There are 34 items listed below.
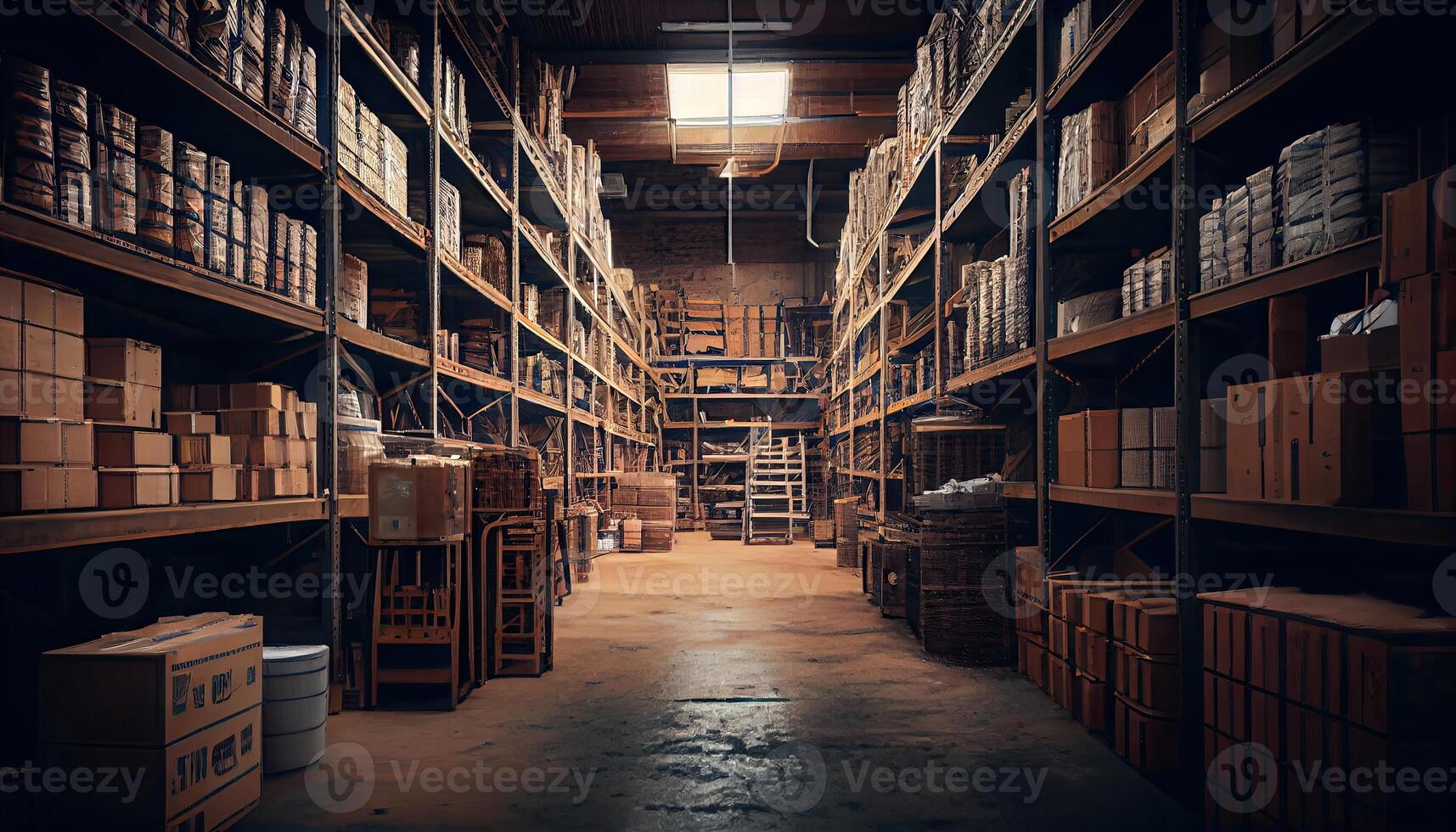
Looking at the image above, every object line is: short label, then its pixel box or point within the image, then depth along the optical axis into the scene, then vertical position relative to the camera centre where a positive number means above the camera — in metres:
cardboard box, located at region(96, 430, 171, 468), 2.58 -0.06
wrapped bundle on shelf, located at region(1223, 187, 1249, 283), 2.81 +0.73
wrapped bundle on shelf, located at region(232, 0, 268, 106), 3.22 +1.61
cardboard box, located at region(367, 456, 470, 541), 3.94 -0.36
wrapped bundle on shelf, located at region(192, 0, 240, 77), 3.03 +1.57
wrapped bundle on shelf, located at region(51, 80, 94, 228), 2.41 +0.86
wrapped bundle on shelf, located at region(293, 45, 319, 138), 3.72 +1.62
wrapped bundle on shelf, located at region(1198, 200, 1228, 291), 2.95 +0.70
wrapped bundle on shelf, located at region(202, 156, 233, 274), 3.11 +0.89
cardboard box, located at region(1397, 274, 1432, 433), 1.97 +0.22
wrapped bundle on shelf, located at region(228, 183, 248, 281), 3.26 +0.82
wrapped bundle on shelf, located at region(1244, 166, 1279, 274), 2.70 +0.73
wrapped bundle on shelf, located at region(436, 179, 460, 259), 5.62 +1.57
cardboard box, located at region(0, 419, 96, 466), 2.17 -0.04
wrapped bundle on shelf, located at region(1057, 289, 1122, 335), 4.14 +0.65
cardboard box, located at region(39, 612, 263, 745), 2.31 -0.79
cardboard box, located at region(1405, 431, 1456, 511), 1.94 -0.10
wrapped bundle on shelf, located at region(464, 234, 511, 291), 6.66 +1.49
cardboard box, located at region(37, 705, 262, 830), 2.26 -1.09
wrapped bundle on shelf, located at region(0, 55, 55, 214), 2.28 +0.87
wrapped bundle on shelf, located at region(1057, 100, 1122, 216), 3.96 +1.46
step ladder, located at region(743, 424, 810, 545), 12.69 -1.06
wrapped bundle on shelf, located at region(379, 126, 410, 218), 4.74 +1.63
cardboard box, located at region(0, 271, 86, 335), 2.18 +0.37
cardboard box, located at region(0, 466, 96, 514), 2.15 -0.17
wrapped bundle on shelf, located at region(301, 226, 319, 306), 3.83 +0.81
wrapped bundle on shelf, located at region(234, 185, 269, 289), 3.38 +0.87
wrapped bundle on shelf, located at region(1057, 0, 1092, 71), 4.09 +2.17
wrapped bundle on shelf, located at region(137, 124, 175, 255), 2.83 +0.88
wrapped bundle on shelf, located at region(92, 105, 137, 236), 2.60 +0.88
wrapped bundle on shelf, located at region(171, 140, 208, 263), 2.96 +0.86
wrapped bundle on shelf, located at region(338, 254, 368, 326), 4.37 +0.81
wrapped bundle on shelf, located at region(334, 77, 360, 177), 4.06 +1.60
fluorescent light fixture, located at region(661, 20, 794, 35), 9.35 +4.90
